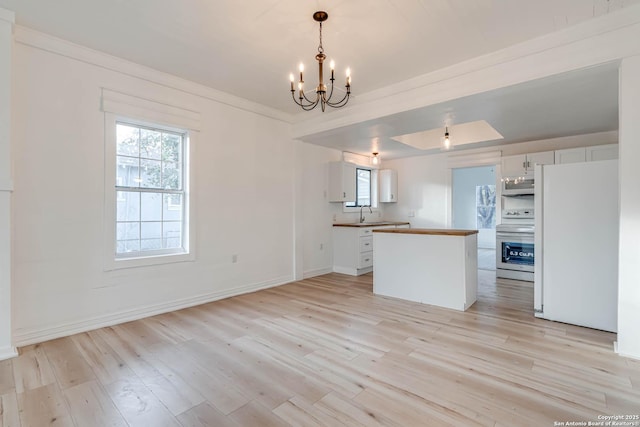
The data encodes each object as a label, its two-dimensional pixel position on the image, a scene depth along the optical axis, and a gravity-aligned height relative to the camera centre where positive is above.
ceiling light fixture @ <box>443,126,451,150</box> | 4.63 +1.08
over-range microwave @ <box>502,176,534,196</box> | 5.44 +0.51
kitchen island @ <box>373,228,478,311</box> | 3.60 -0.67
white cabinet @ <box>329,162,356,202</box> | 5.88 +0.60
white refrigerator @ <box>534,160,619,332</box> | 2.92 -0.30
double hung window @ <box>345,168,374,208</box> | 6.86 +0.56
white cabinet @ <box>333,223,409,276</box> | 5.71 -0.71
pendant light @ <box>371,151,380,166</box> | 6.70 +1.18
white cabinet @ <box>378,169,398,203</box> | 7.19 +0.66
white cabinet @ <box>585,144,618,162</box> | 4.74 +0.98
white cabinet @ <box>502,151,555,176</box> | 5.30 +0.93
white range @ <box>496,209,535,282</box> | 5.17 -0.57
